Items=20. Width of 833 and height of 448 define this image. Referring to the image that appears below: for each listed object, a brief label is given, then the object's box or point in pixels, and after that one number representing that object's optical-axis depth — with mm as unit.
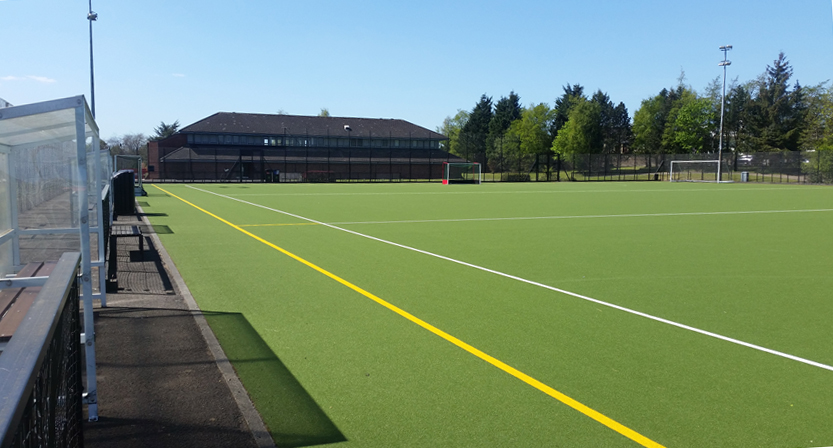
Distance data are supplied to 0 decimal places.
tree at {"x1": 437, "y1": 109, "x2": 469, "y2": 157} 134375
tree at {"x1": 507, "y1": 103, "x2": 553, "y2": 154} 104375
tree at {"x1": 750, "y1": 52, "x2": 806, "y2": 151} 85375
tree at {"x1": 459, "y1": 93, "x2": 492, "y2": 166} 119312
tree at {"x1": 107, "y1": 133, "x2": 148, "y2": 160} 91531
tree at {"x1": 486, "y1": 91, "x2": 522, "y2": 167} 113312
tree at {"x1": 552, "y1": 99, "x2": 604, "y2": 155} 98438
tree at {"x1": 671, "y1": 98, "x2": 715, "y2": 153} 92812
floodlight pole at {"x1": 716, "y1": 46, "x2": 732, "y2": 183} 57344
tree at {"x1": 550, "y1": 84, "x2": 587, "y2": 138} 108656
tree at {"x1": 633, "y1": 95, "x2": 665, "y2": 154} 102188
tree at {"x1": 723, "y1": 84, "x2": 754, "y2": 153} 91000
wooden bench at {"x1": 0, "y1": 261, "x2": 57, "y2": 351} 3713
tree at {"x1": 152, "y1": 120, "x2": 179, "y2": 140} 121688
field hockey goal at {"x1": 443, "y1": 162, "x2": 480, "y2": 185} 60306
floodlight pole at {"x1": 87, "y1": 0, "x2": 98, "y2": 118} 37138
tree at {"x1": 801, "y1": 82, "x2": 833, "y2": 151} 68688
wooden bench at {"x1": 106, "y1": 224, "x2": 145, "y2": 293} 7738
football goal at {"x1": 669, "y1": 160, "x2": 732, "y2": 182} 60312
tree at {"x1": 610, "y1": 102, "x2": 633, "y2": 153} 116938
